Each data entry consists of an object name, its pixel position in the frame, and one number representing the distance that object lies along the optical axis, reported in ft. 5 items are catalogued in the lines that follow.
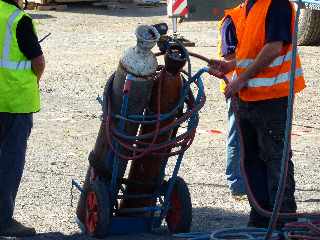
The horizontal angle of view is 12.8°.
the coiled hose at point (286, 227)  19.58
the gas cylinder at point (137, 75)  28.72
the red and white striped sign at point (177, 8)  86.39
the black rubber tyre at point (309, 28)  82.69
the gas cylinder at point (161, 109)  29.10
